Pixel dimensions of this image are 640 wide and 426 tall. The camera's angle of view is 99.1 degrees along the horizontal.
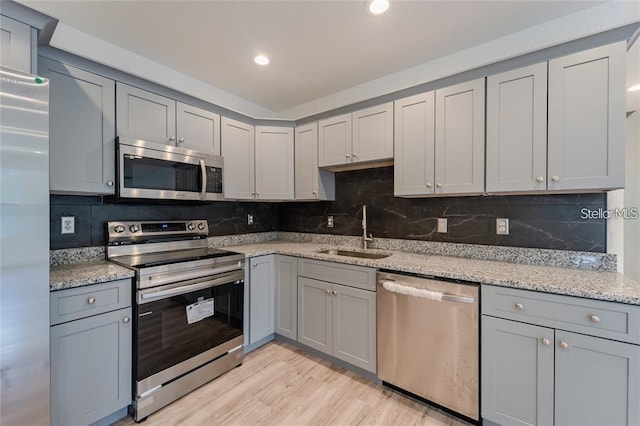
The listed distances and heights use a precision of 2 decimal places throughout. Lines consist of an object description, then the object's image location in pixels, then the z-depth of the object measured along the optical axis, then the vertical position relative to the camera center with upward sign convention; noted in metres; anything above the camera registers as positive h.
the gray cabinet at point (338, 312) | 2.11 -0.85
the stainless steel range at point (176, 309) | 1.75 -0.72
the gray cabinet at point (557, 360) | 1.28 -0.77
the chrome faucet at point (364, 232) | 2.75 -0.22
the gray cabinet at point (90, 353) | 1.45 -0.82
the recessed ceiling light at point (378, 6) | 1.68 +1.29
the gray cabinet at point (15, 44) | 1.25 +0.77
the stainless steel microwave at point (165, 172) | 1.95 +0.30
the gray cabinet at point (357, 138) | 2.40 +0.68
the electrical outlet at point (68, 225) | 1.95 -0.11
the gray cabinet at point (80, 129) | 1.69 +0.53
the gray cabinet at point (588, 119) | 1.53 +0.54
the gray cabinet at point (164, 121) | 1.99 +0.73
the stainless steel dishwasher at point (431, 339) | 1.66 -0.85
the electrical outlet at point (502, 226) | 2.10 -0.12
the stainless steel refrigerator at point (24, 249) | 1.17 -0.18
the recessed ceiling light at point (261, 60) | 2.31 +1.30
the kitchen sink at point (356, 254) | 2.55 -0.43
